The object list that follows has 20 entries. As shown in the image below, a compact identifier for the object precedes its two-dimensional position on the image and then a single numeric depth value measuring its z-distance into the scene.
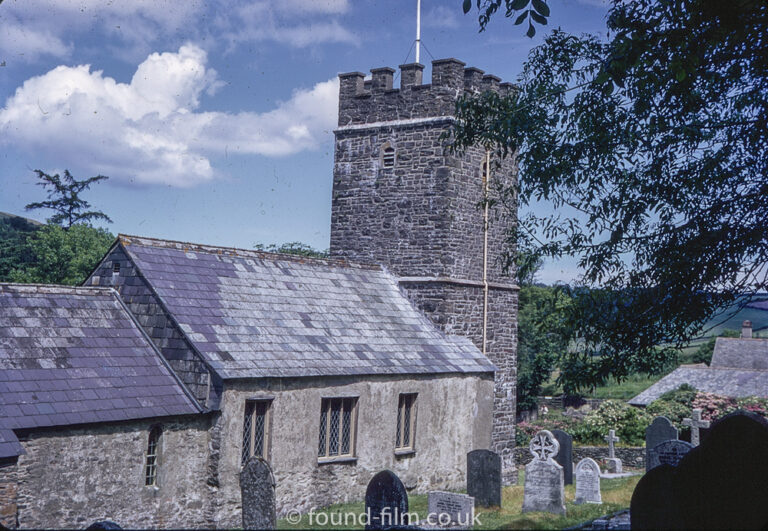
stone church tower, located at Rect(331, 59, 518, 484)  24.28
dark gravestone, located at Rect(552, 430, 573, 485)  22.00
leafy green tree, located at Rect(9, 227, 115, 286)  45.12
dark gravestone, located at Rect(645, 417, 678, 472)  22.98
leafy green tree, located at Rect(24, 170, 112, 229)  53.50
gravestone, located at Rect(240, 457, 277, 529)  10.08
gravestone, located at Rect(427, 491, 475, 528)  14.45
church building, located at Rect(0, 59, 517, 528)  14.43
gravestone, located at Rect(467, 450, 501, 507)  17.02
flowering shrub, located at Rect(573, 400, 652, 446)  30.94
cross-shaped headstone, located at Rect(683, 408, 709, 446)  25.23
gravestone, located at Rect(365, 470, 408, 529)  11.73
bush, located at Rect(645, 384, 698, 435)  31.92
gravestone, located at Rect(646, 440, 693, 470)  15.89
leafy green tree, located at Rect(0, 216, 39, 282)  47.94
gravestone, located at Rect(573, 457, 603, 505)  18.47
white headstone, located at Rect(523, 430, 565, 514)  16.69
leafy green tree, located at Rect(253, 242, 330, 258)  60.87
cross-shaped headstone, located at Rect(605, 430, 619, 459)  28.31
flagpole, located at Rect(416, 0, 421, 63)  25.26
